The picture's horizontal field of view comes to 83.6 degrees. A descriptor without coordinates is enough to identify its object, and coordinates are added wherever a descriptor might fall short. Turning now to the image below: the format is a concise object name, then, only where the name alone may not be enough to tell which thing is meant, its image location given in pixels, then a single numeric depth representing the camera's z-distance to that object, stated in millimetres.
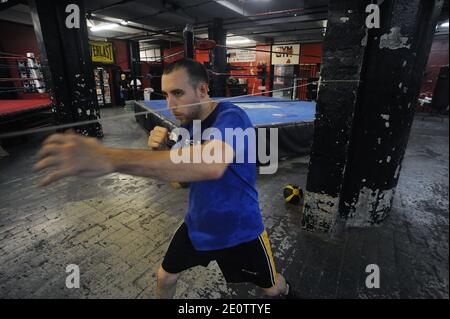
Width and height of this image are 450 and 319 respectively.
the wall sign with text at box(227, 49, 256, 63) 15852
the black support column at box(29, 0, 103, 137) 4992
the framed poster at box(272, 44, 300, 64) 14438
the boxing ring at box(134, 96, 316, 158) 4457
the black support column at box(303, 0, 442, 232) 2000
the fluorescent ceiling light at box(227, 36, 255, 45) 14025
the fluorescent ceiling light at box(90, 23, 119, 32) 10266
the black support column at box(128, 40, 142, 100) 13196
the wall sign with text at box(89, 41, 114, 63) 11008
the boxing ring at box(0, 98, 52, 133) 5081
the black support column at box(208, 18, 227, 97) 8992
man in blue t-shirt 803
